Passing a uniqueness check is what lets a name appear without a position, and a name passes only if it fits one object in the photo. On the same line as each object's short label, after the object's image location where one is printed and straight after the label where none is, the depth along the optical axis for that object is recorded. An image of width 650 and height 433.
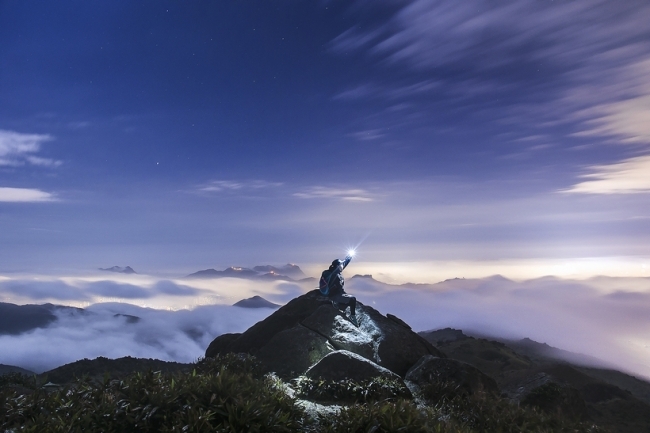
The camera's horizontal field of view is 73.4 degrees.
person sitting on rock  19.73
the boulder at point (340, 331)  17.22
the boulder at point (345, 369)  13.50
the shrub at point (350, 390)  12.38
